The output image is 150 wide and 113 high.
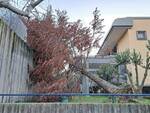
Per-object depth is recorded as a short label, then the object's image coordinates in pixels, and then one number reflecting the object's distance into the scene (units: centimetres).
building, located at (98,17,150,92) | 904
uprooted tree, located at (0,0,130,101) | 333
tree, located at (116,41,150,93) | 641
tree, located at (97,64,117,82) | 807
